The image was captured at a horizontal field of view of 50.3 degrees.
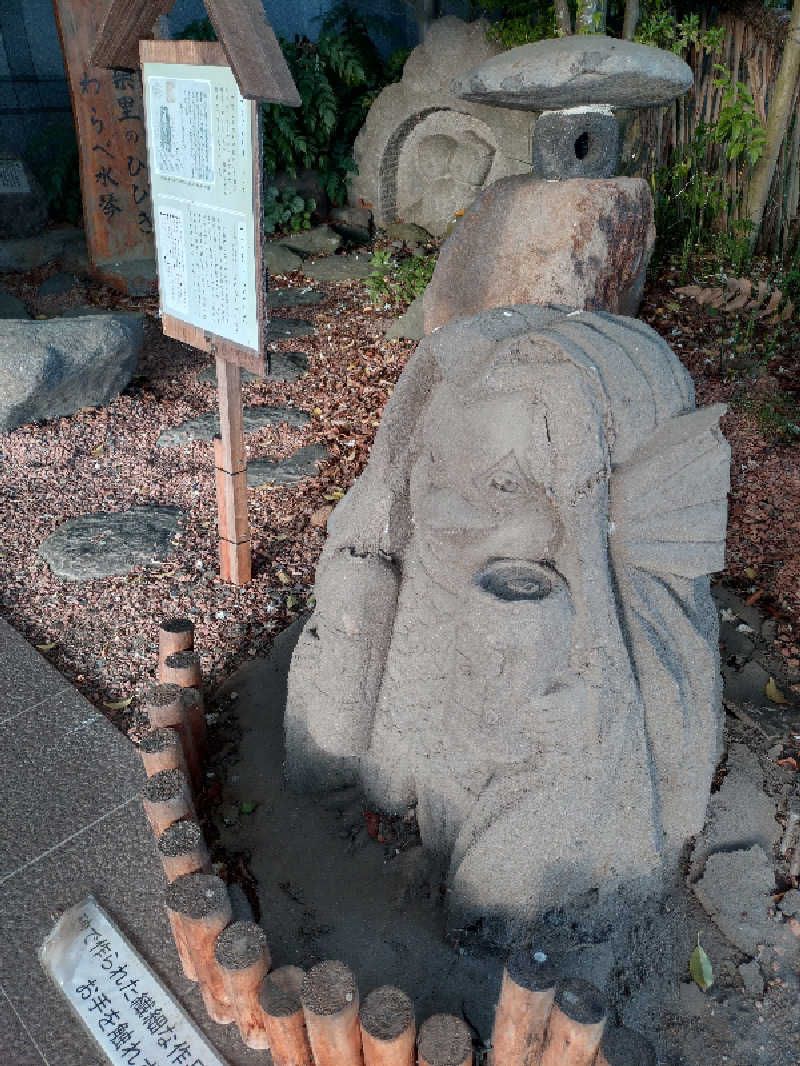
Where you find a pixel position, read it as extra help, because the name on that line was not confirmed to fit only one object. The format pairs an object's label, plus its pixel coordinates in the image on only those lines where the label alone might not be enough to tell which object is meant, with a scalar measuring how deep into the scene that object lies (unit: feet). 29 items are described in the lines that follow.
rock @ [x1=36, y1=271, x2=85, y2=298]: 25.00
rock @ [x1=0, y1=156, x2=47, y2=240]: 28.02
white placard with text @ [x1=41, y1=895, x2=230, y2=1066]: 6.43
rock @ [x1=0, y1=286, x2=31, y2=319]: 23.08
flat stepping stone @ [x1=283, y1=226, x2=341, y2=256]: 27.17
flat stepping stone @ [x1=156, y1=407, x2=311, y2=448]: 16.80
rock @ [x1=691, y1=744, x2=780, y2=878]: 7.72
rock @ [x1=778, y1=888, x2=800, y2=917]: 7.27
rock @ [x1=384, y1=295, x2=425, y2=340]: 20.47
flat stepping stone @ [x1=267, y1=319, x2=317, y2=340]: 21.44
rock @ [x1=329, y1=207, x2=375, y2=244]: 28.40
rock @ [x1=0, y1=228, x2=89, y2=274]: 27.27
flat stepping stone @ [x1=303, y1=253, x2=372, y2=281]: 25.14
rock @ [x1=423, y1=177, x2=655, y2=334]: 16.14
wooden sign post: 8.06
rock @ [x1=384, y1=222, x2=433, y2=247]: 27.53
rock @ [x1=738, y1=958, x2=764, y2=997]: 6.72
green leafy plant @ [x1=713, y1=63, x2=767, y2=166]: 19.95
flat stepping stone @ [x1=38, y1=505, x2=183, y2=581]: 12.76
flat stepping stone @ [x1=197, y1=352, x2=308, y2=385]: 19.35
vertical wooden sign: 21.81
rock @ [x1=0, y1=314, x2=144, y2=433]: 16.48
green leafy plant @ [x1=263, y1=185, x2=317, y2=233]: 27.89
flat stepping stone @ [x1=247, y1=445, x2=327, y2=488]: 15.29
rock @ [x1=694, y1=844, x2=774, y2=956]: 7.09
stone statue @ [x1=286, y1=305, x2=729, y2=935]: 5.89
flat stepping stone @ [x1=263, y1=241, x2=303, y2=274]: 25.71
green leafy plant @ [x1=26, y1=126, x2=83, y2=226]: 28.71
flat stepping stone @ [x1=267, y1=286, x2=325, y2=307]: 23.52
